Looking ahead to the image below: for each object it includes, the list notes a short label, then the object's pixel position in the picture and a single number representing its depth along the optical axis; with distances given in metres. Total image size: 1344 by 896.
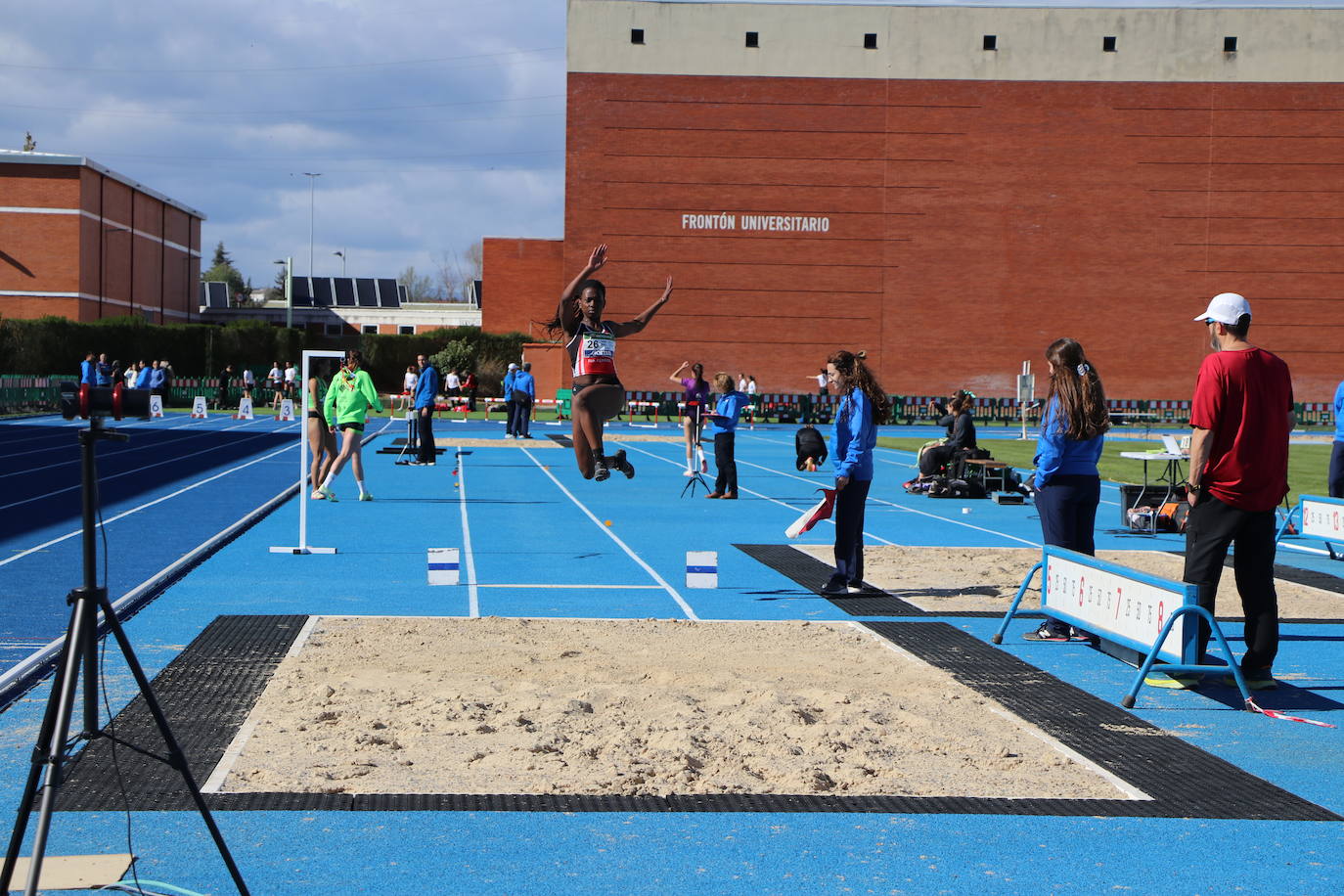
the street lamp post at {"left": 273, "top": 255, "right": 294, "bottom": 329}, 68.85
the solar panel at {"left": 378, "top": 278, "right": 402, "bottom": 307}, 102.25
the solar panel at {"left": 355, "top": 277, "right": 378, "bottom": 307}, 102.62
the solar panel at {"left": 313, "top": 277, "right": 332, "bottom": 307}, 103.50
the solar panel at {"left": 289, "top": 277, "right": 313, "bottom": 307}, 105.69
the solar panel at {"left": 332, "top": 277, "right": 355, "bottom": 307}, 102.69
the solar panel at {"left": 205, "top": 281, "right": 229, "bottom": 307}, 109.06
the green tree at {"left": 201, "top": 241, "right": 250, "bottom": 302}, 127.69
